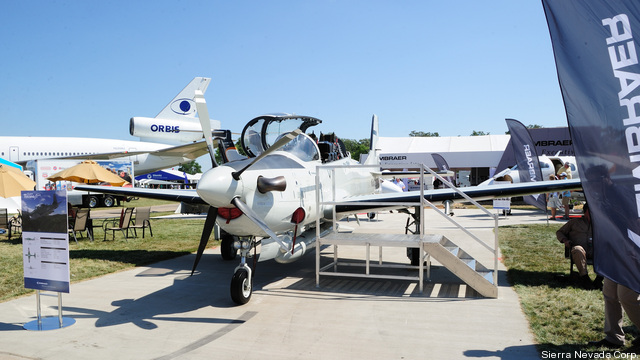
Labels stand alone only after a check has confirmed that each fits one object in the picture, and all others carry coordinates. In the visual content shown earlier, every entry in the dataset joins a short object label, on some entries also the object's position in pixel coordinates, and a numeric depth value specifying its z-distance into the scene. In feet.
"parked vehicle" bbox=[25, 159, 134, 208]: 71.79
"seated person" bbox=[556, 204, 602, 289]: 22.91
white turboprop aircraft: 19.52
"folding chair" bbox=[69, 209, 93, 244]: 40.91
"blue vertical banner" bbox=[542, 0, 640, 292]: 11.76
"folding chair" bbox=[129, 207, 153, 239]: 44.61
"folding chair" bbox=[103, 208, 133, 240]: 44.24
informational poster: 18.02
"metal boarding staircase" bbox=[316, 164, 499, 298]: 22.21
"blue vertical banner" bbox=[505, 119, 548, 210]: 50.93
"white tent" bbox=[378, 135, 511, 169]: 116.57
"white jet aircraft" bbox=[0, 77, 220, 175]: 91.71
